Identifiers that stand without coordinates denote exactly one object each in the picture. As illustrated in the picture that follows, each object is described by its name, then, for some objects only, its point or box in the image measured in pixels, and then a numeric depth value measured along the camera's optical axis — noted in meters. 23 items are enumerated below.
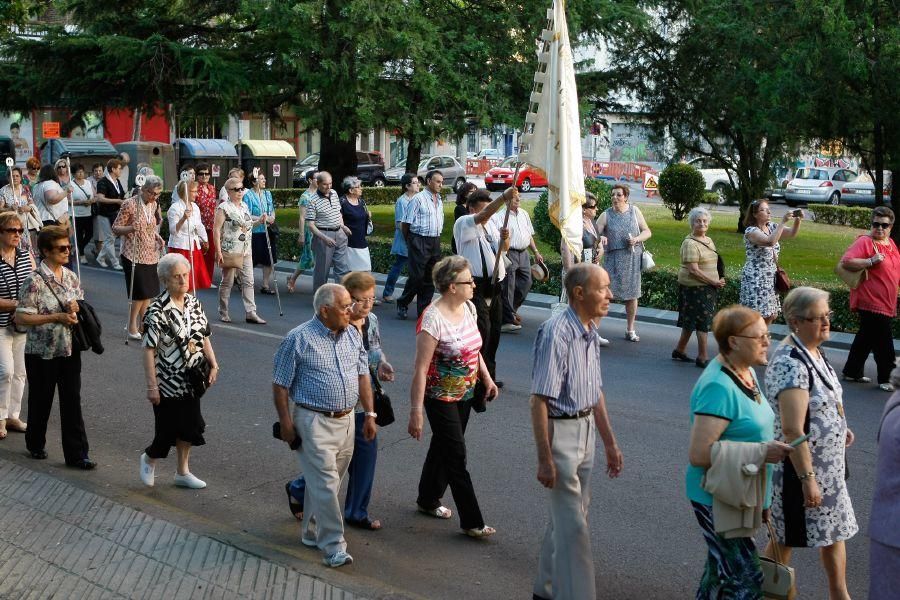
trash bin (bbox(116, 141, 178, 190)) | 32.69
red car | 46.38
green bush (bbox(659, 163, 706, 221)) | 27.74
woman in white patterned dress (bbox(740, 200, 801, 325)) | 11.09
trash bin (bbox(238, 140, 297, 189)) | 38.03
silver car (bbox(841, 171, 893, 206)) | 42.50
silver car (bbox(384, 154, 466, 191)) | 48.31
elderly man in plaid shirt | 5.98
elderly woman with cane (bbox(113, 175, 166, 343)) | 12.30
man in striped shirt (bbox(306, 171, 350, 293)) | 14.42
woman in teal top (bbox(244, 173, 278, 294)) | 15.81
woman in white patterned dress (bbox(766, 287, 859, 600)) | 5.13
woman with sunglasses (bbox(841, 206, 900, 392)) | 10.58
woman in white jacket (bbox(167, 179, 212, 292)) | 12.75
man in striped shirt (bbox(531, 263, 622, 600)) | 5.23
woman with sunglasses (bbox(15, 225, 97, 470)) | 7.66
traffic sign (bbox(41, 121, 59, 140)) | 39.05
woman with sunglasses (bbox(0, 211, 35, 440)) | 8.20
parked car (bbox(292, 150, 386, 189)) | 46.89
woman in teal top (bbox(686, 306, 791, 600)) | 4.81
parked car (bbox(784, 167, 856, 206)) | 42.44
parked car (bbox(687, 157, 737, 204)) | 42.62
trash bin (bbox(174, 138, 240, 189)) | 35.25
